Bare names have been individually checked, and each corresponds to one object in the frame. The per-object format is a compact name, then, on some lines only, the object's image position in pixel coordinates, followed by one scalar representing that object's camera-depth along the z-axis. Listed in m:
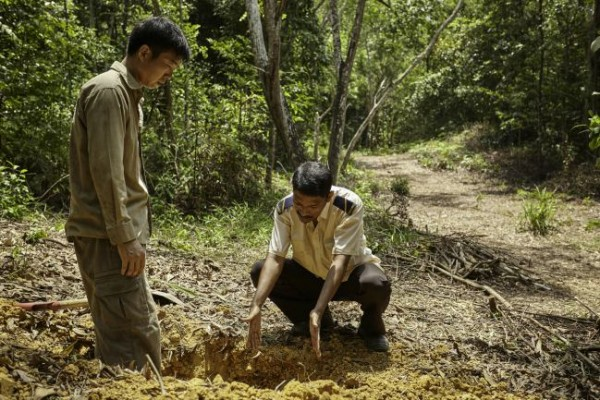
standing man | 2.40
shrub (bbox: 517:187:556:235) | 8.38
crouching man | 3.21
